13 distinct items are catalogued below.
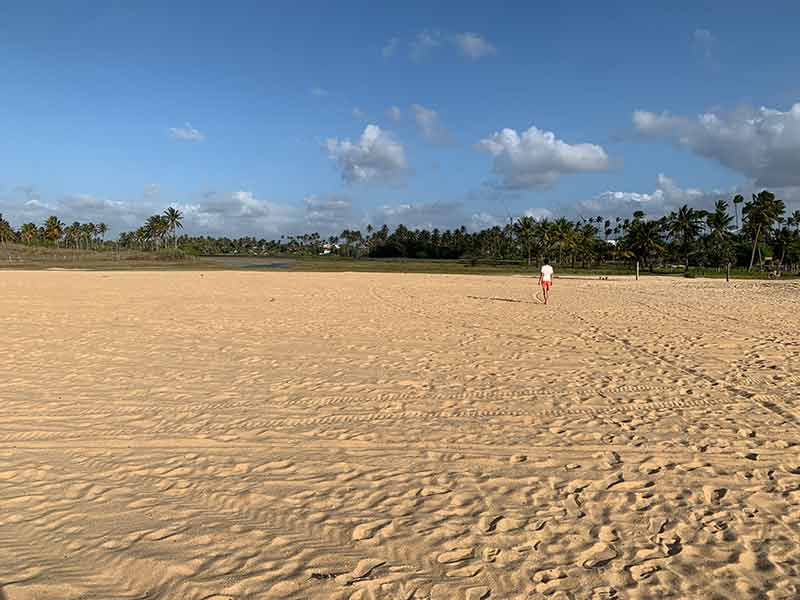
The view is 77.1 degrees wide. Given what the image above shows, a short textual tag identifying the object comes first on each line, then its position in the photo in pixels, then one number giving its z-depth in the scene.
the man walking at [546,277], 19.77
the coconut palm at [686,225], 95.62
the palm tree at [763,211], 82.44
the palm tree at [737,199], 99.68
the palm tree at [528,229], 106.56
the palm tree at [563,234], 91.86
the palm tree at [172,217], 122.69
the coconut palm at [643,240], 88.12
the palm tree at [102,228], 146.23
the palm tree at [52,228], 126.31
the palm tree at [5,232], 119.00
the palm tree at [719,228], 92.09
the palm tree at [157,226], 123.81
